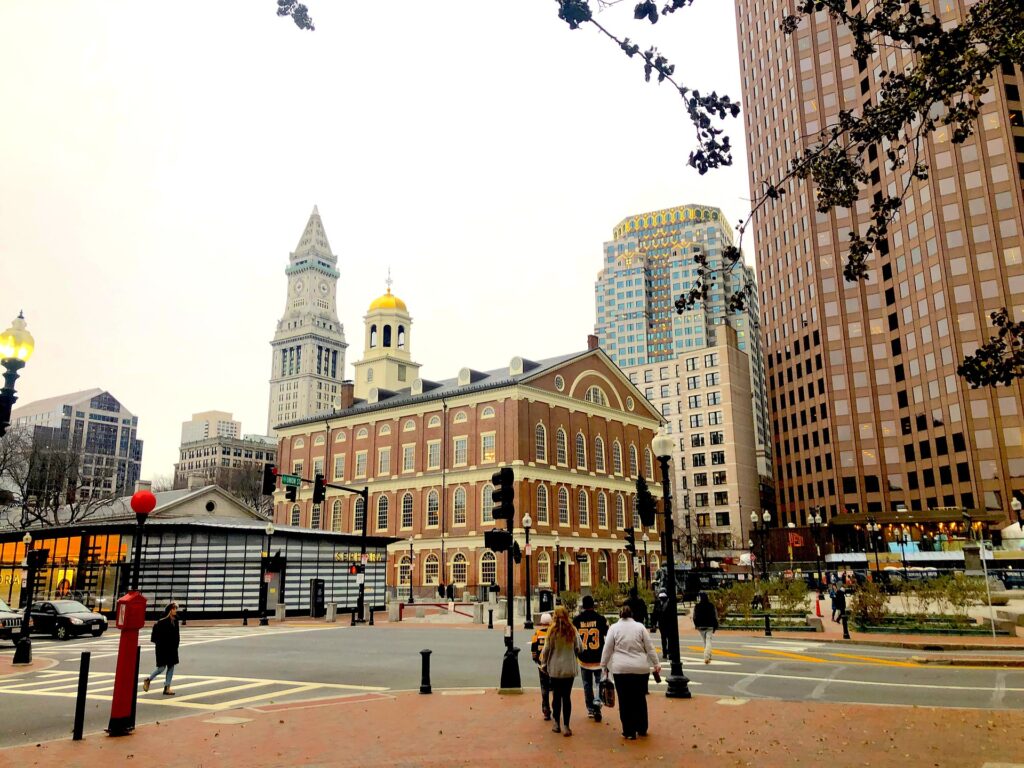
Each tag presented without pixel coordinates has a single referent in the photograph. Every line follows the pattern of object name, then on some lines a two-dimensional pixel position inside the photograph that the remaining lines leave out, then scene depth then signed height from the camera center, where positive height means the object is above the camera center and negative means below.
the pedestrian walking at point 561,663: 10.74 -1.56
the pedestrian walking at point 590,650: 11.77 -1.52
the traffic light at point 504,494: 16.74 +1.20
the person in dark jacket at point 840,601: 25.58 -1.91
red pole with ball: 11.20 -1.61
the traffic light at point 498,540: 17.20 +0.21
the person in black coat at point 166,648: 15.37 -1.85
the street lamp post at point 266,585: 40.28 -1.79
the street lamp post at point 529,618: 32.50 -2.93
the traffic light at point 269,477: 29.42 +3.02
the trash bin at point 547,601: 40.75 -2.74
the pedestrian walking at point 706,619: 18.23 -1.67
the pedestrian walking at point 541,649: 11.64 -1.63
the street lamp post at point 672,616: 13.57 -1.27
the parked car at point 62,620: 30.64 -2.57
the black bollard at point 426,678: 14.77 -2.40
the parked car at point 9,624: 26.95 -2.46
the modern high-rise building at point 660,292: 166.25 +58.41
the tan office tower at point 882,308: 78.19 +26.49
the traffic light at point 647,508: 20.90 +1.11
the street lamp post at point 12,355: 11.86 +3.07
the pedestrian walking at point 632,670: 10.27 -1.60
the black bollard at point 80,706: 10.90 -2.12
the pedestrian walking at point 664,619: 14.48 -1.79
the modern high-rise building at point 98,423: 167.00 +29.07
